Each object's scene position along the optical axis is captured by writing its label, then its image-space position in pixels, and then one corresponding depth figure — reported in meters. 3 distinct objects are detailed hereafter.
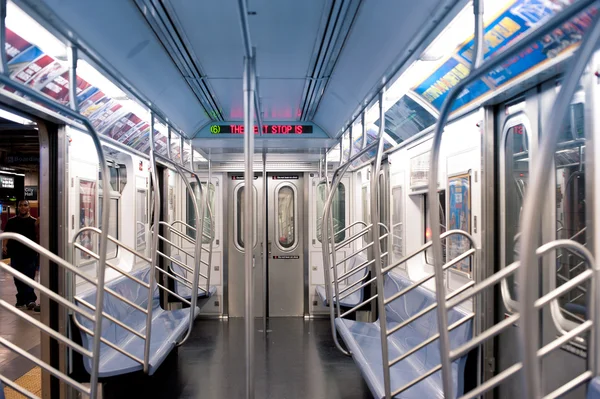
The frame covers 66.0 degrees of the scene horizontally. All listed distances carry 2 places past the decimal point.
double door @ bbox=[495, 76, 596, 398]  2.21
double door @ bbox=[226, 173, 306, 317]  7.78
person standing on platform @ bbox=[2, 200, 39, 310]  7.46
